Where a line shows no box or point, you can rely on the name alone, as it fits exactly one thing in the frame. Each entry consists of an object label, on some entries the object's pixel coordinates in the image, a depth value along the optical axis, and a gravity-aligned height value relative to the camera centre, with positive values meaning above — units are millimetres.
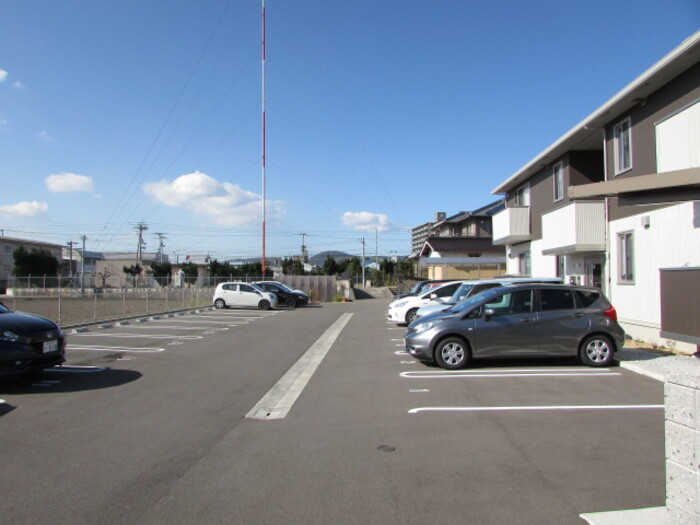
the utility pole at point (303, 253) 119456 +6241
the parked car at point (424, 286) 20100 -245
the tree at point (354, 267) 76825 +2014
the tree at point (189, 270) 79812 +1560
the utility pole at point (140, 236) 92938 +7800
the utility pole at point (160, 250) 109550 +6329
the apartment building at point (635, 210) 11305 +2078
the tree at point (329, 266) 77312 +2078
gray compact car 9586 -930
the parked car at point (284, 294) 31188 -860
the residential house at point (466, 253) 41844 +2390
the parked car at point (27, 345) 7668 -1008
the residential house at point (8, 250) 72625 +4212
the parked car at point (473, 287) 12250 -189
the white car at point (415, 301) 17781 -738
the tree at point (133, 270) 82462 +1563
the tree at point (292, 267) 82238 +2046
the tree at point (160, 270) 81688 +1521
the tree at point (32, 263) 65750 +2161
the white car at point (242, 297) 28938 -969
